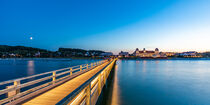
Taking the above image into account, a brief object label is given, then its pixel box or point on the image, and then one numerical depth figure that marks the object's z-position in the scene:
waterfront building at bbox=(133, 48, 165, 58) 191.88
